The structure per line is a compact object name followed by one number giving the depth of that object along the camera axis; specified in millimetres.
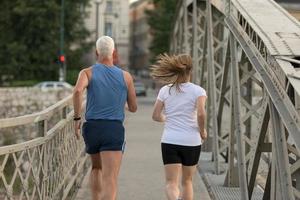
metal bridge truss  9607
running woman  11817
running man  11824
